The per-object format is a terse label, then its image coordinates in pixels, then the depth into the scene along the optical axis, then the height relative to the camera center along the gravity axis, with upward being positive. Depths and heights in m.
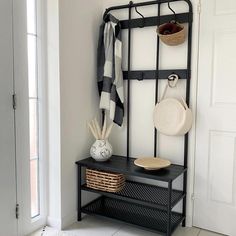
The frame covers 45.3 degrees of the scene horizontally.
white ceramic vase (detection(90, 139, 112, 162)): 2.44 -0.50
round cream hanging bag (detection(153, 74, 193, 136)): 2.27 -0.18
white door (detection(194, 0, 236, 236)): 2.21 -0.21
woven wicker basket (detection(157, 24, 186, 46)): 2.20 +0.44
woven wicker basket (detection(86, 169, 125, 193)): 2.38 -0.75
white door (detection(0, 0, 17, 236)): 1.99 -0.27
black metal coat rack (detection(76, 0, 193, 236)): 2.18 -0.61
